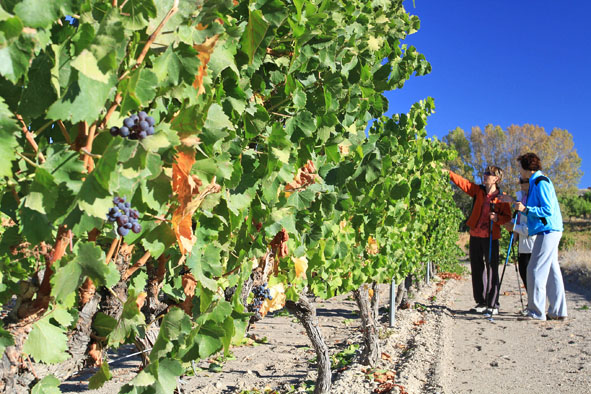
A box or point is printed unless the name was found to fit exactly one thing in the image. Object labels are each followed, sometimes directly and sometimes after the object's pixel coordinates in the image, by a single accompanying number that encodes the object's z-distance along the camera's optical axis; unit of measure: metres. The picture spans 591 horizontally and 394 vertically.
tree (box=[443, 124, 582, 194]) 37.12
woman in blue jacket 6.46
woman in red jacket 7.30
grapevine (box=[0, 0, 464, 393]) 0.98
